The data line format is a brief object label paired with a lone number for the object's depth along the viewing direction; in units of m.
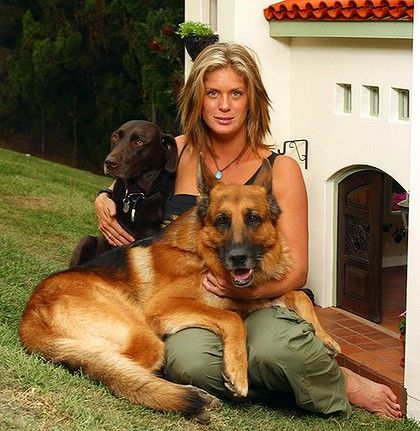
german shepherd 4.10
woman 4.33
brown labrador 5.25
